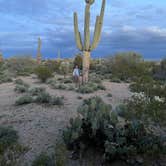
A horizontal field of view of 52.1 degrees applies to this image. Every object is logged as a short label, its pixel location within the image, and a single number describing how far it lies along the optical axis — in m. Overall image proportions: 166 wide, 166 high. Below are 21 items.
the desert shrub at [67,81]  11.99
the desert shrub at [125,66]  13.79
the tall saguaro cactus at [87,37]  10.73
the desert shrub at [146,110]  3.86
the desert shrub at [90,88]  8.98
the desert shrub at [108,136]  3.34
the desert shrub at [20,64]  19.88
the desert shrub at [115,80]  13.38
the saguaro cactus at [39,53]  21.76
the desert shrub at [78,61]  18.67
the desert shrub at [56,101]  6.39
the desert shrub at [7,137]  3.76
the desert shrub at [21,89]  9.15
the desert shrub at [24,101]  6.65
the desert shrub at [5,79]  13.51
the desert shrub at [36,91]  7.93
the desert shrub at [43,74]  12.69
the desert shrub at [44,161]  3.12
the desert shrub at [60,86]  9.82
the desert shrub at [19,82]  11.65
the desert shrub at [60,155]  3.09
